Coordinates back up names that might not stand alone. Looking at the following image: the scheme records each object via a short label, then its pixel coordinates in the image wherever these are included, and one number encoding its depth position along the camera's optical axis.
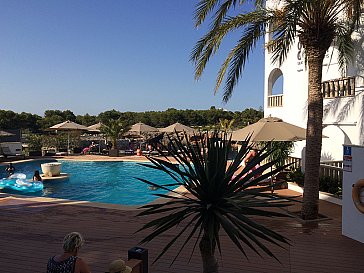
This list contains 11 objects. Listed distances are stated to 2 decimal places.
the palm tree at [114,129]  25.70
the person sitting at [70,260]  2.97
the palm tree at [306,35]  6.78
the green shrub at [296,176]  10.48
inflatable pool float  13.30
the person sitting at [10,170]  15.40
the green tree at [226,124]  31.72
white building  11.45
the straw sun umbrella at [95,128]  27.37
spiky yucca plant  2.89
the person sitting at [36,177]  13.65
